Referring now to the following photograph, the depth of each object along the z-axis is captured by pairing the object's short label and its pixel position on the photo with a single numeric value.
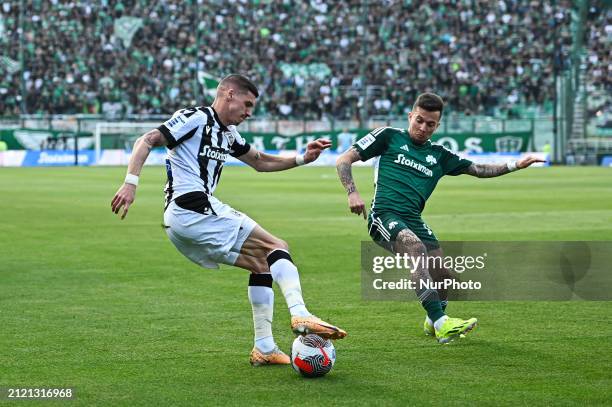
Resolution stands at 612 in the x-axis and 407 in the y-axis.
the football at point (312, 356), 13.52
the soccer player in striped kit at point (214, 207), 14.34
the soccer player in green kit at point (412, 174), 16.25
